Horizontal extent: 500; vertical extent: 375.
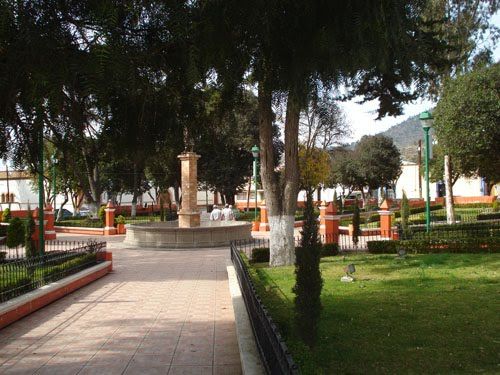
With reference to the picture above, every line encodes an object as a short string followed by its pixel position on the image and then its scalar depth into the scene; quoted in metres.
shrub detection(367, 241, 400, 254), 16.48
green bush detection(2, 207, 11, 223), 33.29
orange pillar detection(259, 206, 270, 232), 29.09
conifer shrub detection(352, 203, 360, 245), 18.34
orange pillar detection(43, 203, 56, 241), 25.12
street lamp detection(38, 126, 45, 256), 12.67
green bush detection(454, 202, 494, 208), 45.44
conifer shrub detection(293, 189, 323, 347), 4.77
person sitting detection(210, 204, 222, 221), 29.70
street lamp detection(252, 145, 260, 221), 26.85
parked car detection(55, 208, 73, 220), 53.94
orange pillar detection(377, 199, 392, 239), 21.58
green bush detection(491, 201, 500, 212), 35.59
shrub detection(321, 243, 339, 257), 16.44
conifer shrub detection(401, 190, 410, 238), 20.73
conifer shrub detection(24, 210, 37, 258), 13.88
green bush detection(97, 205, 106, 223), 32.86
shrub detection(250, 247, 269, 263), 15.26
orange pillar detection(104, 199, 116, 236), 28.50
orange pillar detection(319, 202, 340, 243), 18.48
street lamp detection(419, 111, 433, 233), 16.36
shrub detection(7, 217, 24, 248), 20.47
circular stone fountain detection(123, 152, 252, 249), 21.05
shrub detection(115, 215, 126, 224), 30.02
